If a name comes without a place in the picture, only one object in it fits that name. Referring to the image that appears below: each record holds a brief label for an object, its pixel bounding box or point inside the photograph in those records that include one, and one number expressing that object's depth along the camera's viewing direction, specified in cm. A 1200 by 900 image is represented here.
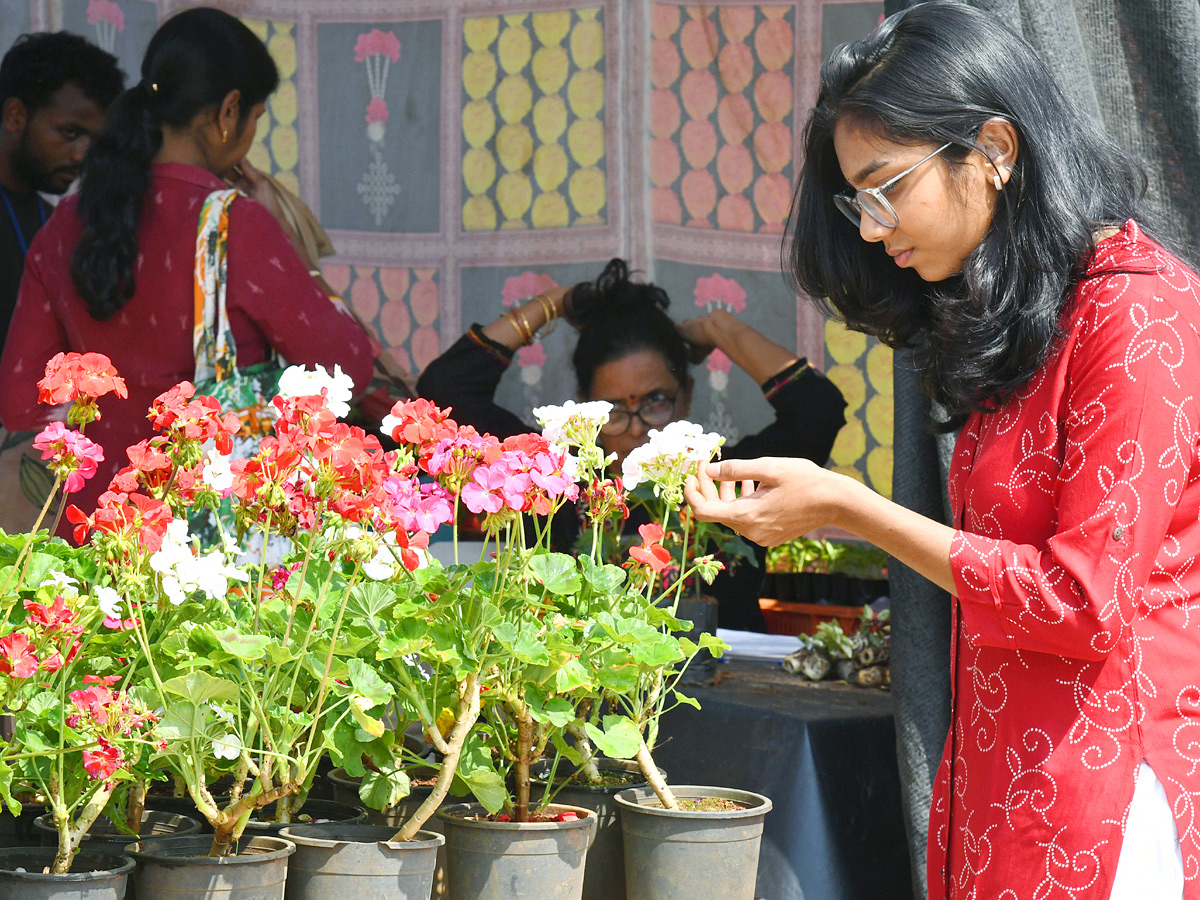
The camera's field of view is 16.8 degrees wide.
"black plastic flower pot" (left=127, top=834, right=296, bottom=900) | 483
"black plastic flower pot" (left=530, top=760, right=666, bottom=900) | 526
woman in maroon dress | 726
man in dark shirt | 735
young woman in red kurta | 473
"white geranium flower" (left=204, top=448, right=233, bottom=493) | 494
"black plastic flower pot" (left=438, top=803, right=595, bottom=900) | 501
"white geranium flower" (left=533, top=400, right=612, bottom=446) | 506
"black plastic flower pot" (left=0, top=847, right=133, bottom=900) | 477
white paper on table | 707
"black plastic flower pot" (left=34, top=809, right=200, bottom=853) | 495
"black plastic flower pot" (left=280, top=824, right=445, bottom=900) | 490
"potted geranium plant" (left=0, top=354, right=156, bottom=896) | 476
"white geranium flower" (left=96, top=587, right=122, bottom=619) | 483
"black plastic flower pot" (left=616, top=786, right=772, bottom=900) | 512
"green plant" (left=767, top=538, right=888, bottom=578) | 814
